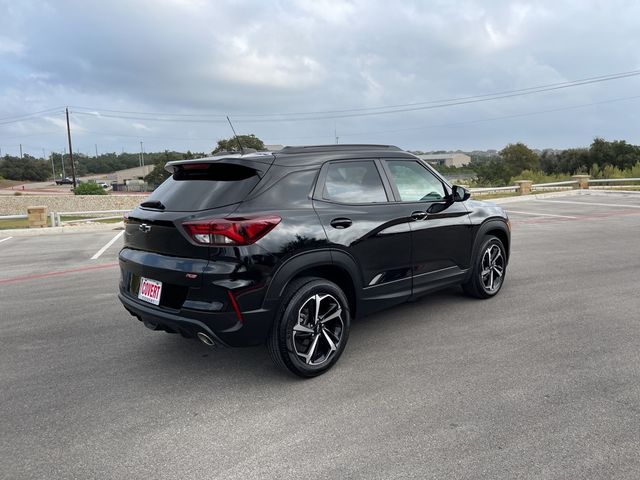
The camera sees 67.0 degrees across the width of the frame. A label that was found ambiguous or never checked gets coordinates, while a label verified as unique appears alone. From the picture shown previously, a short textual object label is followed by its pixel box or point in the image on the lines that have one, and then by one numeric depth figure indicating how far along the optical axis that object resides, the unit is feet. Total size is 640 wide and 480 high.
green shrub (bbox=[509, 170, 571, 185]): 114.01
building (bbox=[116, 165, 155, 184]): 374.69
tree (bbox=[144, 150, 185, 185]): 260.15
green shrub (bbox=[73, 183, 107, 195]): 174.70
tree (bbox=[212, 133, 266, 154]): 191.21
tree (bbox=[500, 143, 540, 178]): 195.42
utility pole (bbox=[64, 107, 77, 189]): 186.86
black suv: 10.88
